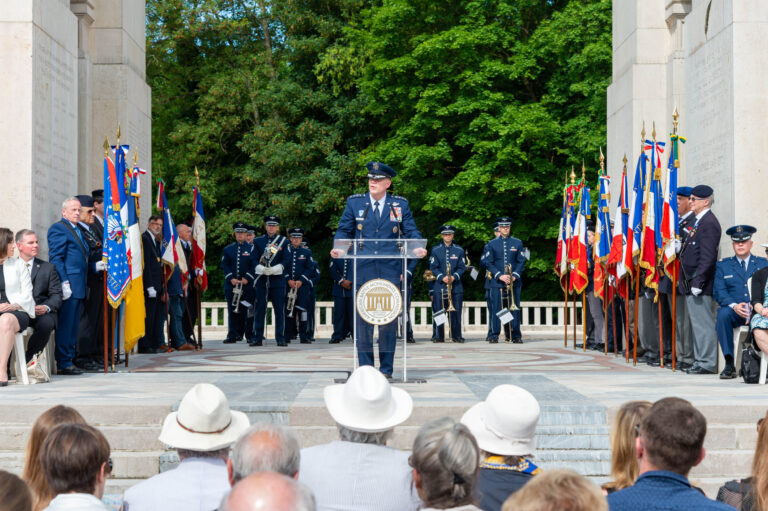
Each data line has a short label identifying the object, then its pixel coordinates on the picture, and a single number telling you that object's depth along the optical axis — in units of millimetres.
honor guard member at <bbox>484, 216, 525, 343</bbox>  19375
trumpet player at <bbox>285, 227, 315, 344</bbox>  18781
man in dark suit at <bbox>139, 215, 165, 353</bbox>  14273
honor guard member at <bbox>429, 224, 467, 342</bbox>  19703
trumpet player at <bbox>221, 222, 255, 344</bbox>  18141
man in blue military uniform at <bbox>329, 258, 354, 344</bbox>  19453
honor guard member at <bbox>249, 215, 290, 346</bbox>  17891
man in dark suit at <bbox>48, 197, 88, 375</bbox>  10578
